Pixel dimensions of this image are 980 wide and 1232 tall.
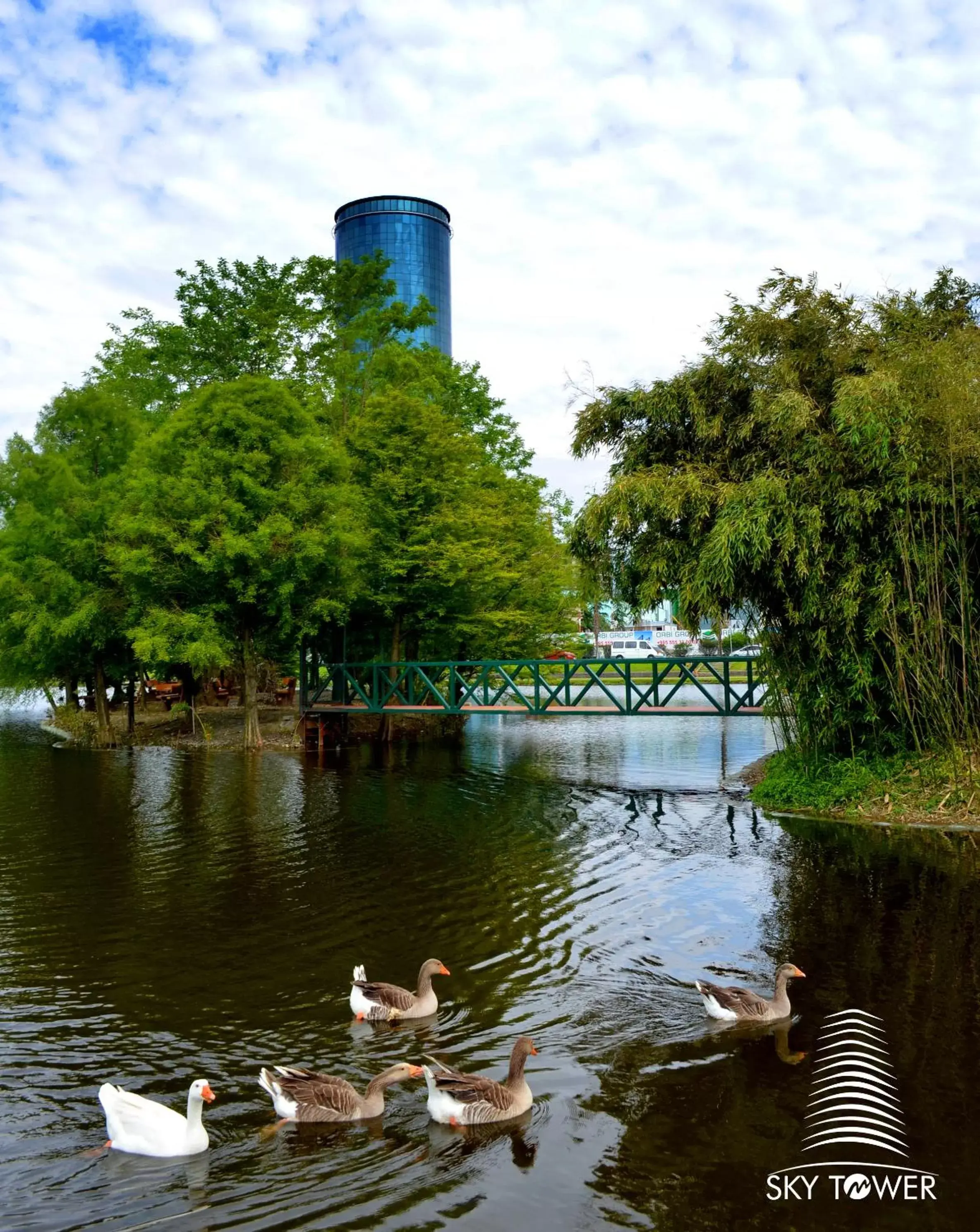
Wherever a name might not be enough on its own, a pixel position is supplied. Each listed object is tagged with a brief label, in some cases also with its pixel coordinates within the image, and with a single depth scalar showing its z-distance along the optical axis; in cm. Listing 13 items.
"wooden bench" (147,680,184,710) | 3931
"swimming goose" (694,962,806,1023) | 798
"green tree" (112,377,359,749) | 2770
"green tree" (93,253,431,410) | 3628
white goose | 596
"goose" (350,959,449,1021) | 821
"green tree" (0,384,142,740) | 2978
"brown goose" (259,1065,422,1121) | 641
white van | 7969
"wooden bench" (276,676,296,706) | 4003
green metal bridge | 2283
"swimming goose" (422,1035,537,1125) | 639
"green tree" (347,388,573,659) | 3056
